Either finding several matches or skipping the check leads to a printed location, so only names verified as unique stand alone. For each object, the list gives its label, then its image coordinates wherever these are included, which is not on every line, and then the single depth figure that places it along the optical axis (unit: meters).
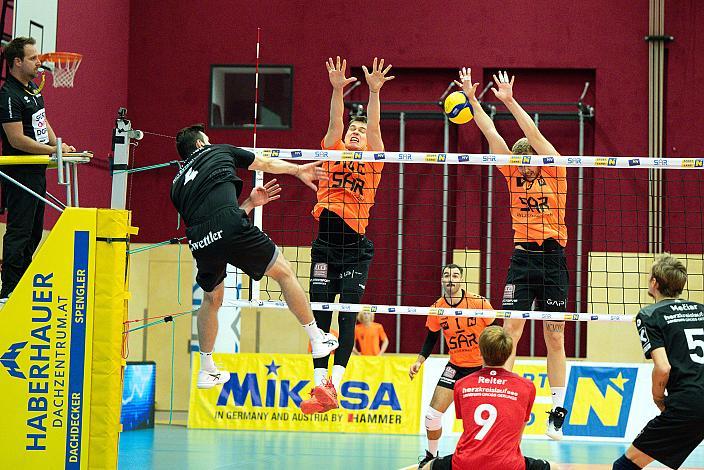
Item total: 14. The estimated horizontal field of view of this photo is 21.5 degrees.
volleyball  17.13
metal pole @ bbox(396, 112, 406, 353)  32.41
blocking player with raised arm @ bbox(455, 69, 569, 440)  16.82
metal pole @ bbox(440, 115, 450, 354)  31.99
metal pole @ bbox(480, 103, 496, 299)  31.78
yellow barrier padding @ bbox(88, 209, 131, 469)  13.03
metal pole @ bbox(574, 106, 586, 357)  31.29
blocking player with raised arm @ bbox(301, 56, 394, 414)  15.95
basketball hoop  25.92
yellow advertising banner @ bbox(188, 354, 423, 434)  27.28
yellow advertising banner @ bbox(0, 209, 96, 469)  13.03
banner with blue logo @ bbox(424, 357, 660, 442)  26.50
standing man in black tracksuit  15.98
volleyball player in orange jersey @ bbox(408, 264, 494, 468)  18.82
